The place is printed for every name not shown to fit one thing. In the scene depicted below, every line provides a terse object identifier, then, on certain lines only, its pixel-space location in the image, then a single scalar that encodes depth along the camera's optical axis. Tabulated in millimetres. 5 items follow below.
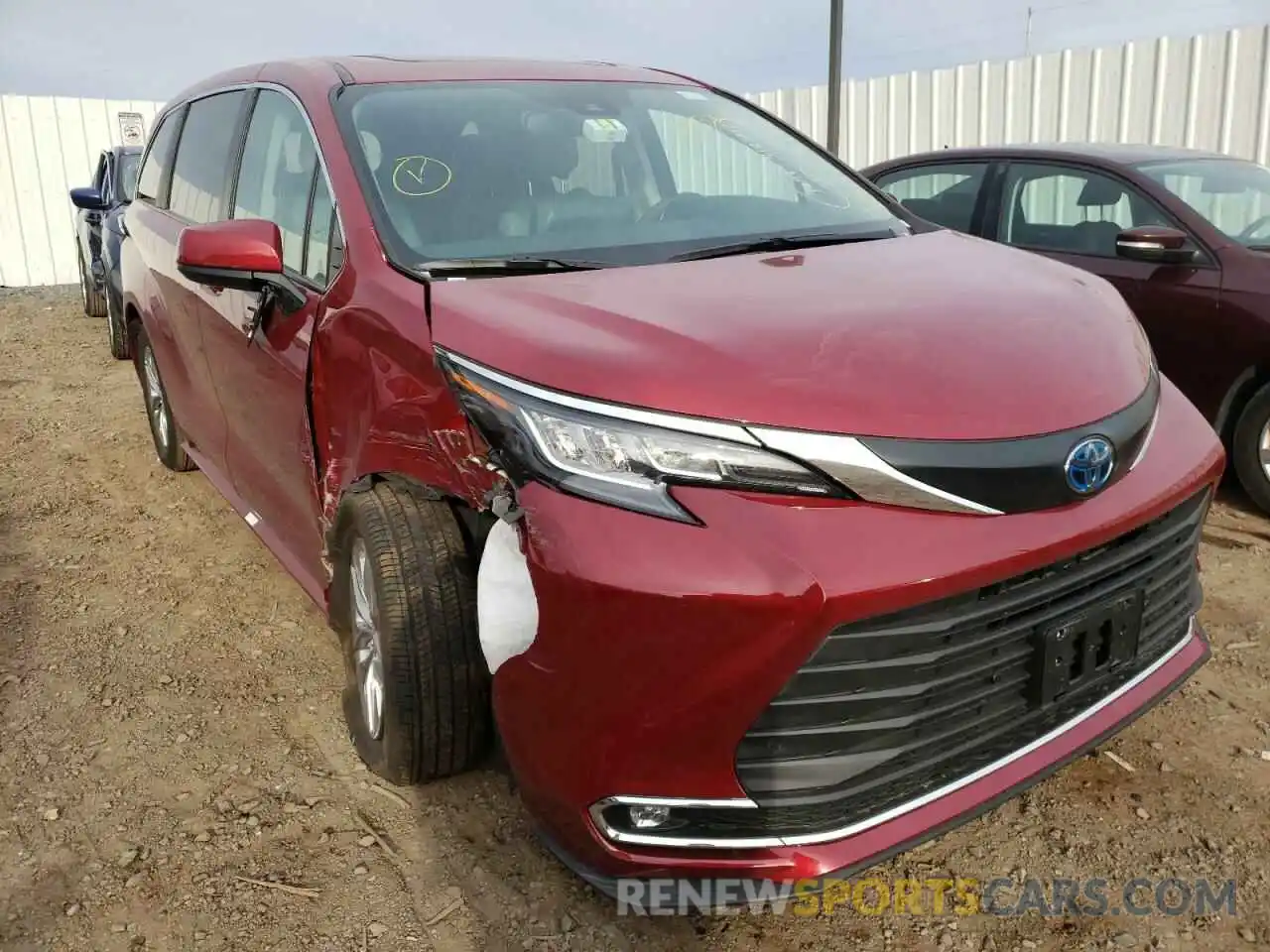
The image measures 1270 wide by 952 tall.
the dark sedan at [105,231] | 6918
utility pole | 8680
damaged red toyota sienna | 1610
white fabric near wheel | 1755
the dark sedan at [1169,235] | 4094
